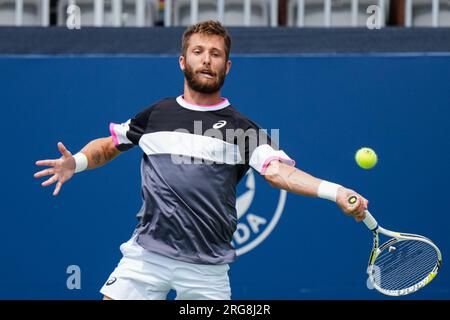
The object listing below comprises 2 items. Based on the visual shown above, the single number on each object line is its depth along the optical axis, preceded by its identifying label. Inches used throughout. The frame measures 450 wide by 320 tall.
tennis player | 367.6
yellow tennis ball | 407.5
